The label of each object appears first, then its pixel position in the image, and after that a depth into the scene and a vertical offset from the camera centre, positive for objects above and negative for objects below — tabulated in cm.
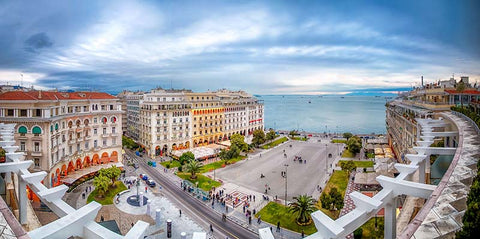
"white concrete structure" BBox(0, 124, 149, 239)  761 -367
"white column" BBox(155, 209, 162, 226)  2912 -1255
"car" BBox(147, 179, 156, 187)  4132 -1255
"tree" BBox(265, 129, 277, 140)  7464 -999
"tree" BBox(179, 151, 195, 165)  5019 -1062
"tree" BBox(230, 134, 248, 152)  5991 -955
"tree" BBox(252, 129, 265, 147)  6899 -975
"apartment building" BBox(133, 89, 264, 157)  6109 -503
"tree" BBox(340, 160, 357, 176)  4441 -1088
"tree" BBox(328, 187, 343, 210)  3017 -1094
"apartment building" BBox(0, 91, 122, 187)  3434 -420
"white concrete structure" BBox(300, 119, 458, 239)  801 -365
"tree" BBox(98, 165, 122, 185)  3803 -1015
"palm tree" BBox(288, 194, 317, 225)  2888 -1155
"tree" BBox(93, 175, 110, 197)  3534 -1080
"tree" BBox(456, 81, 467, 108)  3834 +139
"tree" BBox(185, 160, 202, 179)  4412 -1094
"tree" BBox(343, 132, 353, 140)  7850 -1023
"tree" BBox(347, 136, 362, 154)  5905 -981
